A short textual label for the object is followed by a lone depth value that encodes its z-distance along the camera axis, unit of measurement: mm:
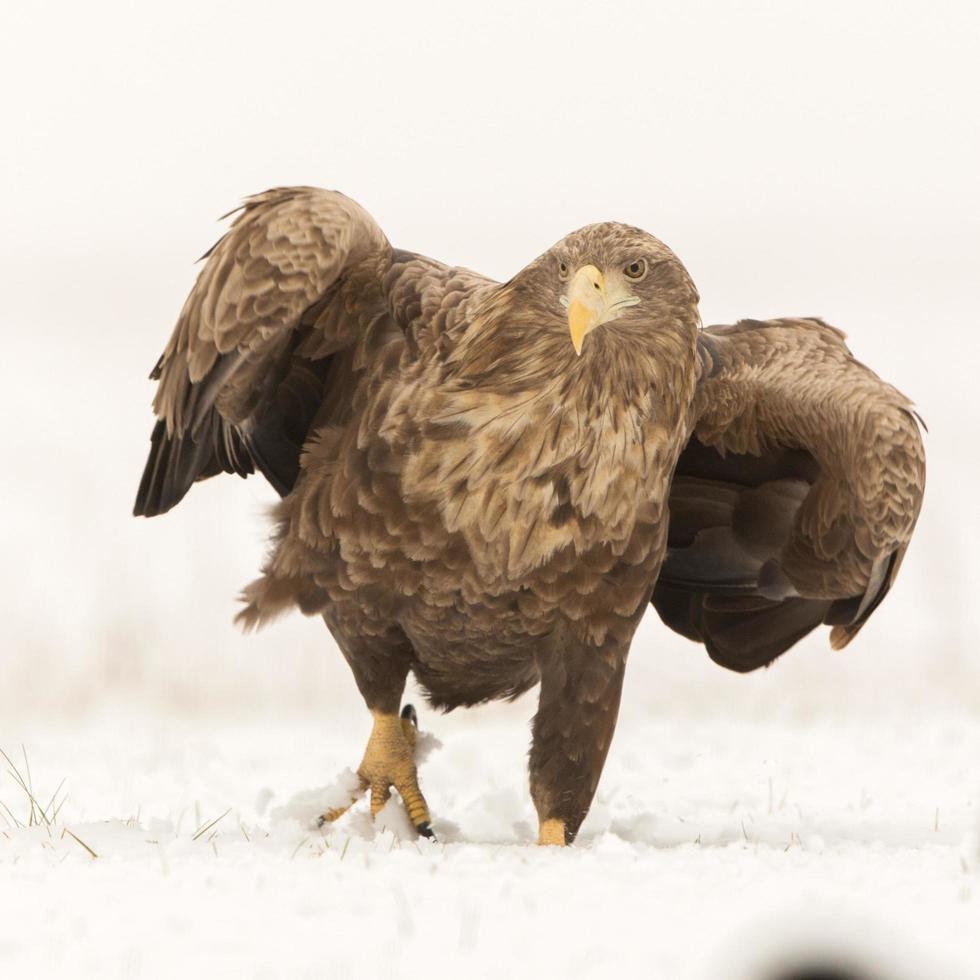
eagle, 10656
